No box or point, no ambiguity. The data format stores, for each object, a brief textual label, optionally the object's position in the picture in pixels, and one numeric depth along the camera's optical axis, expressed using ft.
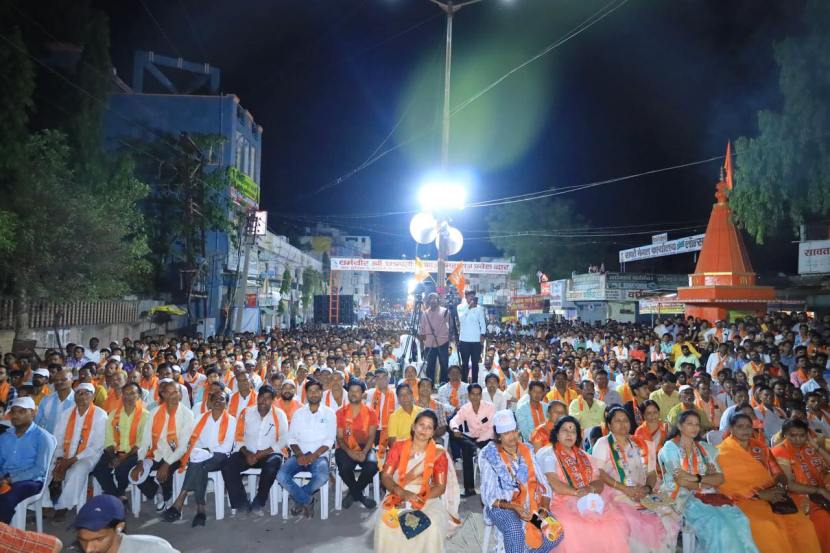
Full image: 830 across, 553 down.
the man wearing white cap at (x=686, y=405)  22.30
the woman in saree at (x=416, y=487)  13.88
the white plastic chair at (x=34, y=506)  15.85
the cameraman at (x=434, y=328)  32.65
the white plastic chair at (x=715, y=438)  19.77
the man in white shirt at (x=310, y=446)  18.66
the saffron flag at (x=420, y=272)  58.08
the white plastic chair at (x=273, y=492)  18.87
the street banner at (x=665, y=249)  66.59
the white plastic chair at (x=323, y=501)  18.47
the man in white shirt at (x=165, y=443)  18.83
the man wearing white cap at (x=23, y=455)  15.88
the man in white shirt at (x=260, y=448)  18.80
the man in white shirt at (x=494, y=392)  24.74
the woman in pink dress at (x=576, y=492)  13.97
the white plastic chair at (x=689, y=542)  15.71
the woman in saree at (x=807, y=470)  15.31
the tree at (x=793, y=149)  46.32
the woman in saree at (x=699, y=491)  14.43
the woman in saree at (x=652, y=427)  18.02
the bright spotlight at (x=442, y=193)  36.52
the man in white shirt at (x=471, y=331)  33.71
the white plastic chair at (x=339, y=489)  19.51
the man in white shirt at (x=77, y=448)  18.25
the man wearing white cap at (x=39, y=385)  22.38
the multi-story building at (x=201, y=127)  80.02
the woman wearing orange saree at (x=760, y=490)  14.43
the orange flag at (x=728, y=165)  57.06
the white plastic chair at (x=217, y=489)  18.40
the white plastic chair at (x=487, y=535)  15.69
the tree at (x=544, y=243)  141.69
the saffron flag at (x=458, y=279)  52.46
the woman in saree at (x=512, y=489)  13.70
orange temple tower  56.44
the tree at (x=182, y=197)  73.67
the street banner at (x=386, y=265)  83.71
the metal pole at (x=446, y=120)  36.73
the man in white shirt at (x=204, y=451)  18.16
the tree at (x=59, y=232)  41.04
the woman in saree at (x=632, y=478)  14.85
